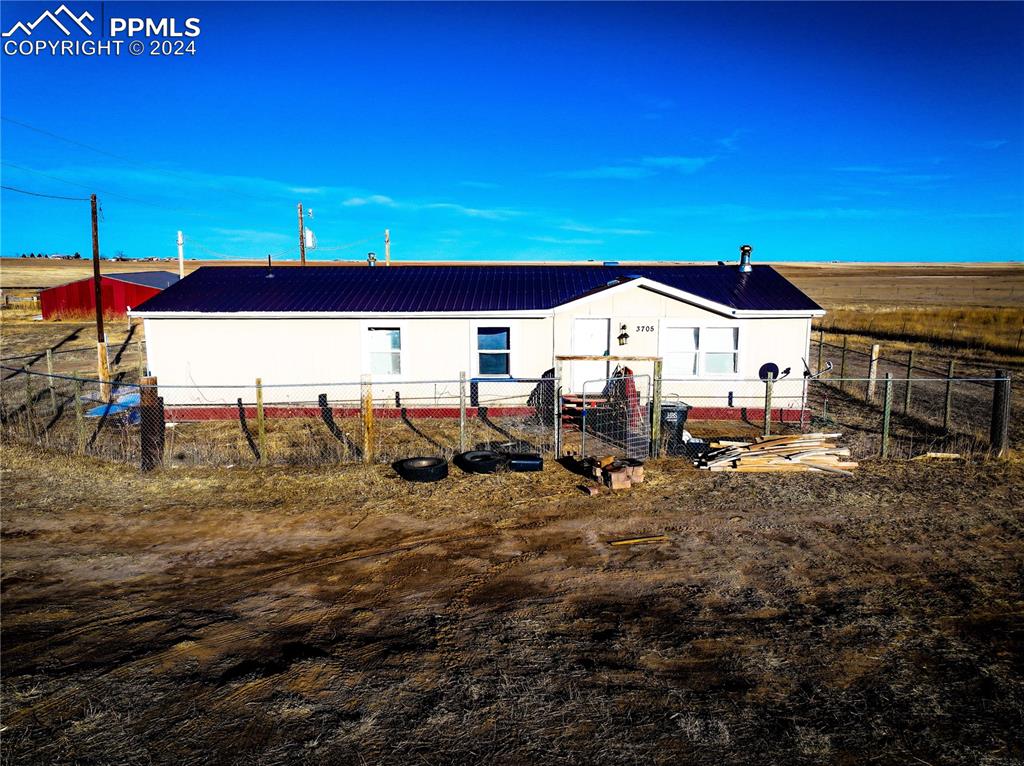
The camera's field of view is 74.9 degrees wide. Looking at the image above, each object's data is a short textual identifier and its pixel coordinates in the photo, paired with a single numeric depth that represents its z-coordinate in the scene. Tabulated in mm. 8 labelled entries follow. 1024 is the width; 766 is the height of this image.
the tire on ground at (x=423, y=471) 11047
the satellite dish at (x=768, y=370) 16742
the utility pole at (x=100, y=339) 18594
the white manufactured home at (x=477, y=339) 16750
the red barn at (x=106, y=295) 39281
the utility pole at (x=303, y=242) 30406
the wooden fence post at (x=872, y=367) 17534
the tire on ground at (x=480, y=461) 11547
